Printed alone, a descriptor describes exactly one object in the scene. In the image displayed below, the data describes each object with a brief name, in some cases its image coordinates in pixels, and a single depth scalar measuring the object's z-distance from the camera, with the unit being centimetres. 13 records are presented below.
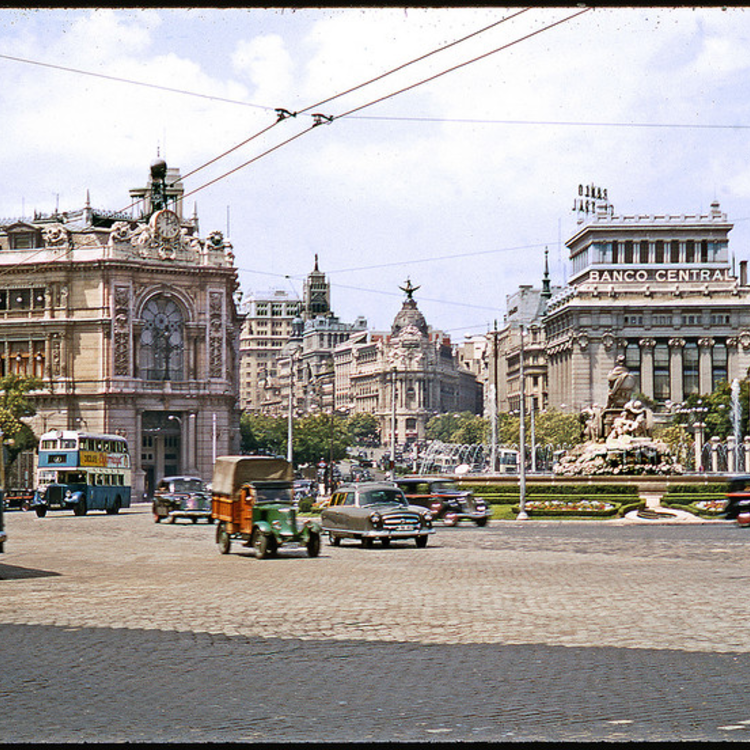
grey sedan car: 3453
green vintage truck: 3089
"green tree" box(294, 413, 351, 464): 14062
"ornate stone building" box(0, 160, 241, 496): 9731
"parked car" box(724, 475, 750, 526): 4506
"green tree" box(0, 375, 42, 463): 8619
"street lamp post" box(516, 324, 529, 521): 5172
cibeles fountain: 5841
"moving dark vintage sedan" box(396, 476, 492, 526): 4750
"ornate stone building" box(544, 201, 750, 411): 14125
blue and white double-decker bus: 5859
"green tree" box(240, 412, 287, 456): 14488
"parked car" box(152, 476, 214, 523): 5428
